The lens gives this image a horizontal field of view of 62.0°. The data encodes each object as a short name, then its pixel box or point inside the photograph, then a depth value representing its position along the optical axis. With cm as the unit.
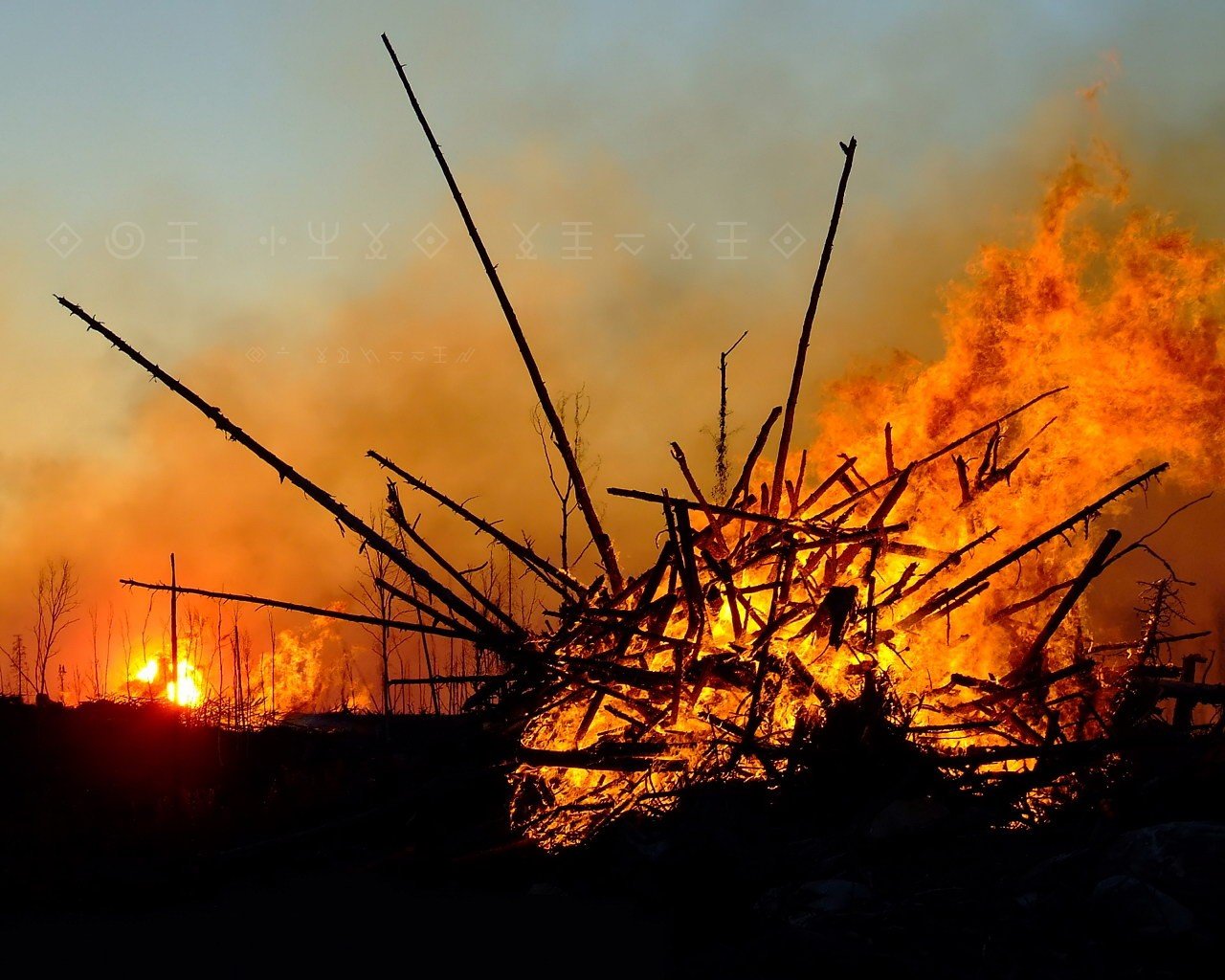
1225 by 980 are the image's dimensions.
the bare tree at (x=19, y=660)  3792
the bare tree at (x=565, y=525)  853
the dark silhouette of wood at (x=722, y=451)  1178
